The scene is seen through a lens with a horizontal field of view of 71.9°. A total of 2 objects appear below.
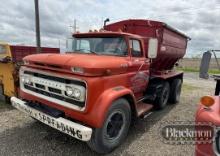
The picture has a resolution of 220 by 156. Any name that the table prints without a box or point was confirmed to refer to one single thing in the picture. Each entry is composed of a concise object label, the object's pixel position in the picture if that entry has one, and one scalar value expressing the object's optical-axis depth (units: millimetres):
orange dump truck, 2451
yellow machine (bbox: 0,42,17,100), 4341
